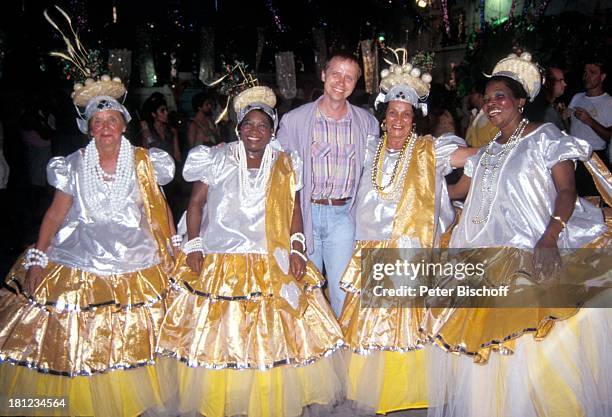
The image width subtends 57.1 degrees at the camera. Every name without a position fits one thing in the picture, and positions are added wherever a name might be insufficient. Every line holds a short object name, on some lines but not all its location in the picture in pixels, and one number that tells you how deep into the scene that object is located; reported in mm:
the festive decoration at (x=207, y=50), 14117
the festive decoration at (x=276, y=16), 15653
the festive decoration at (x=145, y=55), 15031
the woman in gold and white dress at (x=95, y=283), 3344
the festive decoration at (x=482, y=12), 16469
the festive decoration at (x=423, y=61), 3926
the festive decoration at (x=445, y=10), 18178
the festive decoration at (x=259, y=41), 15500
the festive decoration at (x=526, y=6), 14183
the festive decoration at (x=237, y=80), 3814
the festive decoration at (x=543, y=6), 13194
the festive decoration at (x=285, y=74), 10812
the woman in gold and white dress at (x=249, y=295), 3406
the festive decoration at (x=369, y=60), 10123
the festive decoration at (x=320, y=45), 13969
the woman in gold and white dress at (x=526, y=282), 3100
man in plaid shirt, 4012
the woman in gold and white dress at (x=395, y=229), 3615
